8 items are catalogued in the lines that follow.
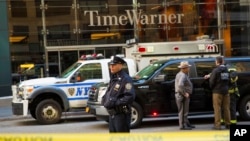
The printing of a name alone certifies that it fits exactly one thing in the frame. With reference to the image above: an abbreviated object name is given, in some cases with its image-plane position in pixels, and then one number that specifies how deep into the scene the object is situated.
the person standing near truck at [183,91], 10.33
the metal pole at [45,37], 19.84
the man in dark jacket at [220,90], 10.09
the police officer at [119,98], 6.12
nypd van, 12.45
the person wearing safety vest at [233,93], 10.45
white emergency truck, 13.55
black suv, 11.12
